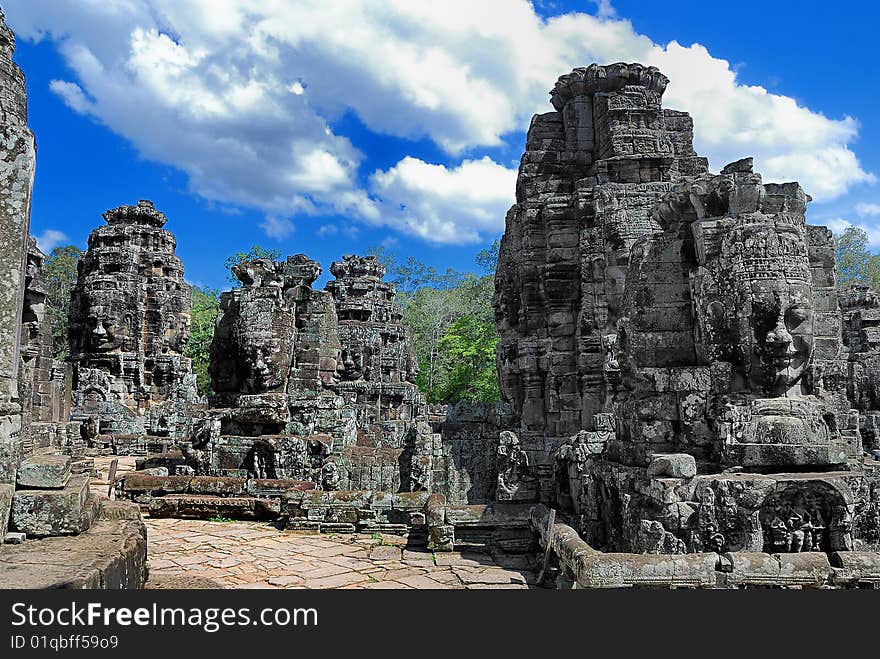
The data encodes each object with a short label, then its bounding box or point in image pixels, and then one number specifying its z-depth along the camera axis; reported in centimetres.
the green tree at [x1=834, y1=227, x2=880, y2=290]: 3228
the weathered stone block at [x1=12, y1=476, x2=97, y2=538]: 321
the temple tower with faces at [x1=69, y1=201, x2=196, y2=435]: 2086
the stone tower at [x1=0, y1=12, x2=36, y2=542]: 341
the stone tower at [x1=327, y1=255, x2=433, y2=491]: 1234
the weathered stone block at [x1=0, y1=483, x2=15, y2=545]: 309
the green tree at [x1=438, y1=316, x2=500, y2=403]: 2595
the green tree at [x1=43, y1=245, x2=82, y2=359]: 3012
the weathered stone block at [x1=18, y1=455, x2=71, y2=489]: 335
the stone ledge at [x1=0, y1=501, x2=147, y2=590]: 257
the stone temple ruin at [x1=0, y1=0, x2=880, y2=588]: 358
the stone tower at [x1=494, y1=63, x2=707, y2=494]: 905
